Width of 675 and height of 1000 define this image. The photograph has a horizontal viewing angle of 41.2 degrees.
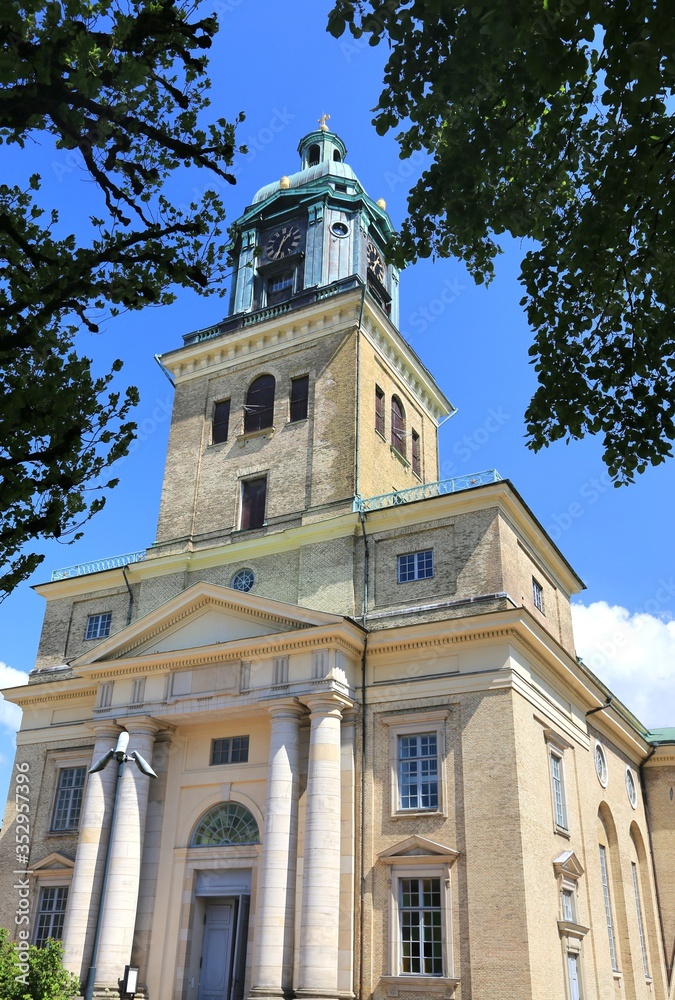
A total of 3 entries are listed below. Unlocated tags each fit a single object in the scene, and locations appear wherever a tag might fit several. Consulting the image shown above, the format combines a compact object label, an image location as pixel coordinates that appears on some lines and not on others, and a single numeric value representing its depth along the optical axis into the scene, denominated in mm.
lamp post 16859
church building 20547
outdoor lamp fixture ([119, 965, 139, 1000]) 19406
